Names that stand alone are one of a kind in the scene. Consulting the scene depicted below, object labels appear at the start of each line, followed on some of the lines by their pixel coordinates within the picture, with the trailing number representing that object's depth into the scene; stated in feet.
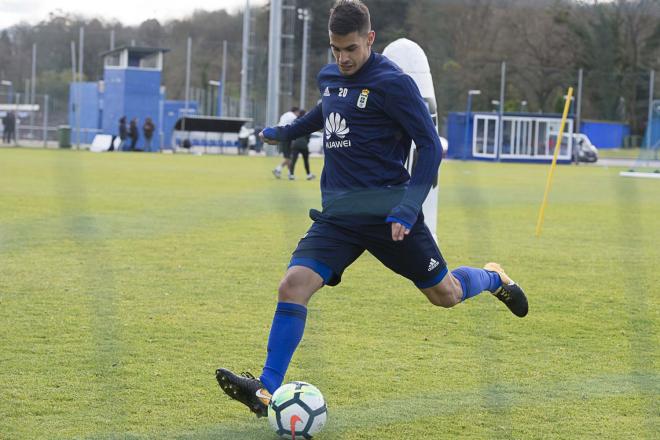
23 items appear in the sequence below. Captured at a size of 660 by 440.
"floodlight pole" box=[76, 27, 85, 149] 151.51
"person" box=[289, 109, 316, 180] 83.10
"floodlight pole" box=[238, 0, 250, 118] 171.53
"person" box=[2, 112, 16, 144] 154.81
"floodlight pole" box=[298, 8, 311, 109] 186.60
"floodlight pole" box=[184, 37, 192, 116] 189.37
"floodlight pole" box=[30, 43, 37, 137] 188.42
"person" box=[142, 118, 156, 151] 155.02
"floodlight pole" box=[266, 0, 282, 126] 134.72
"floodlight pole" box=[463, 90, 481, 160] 172.96
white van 173.88
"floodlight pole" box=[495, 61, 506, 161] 171.94
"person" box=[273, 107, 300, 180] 84.86
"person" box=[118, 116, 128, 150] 153.69
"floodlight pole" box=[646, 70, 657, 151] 129.66
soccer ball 14.55
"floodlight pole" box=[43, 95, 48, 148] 155.26
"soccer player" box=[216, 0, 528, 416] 15.65
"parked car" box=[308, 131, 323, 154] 175.03
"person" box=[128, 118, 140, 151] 154.20
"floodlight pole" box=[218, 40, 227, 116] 196.44
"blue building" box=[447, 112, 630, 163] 173.58
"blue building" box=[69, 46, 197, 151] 162.50
